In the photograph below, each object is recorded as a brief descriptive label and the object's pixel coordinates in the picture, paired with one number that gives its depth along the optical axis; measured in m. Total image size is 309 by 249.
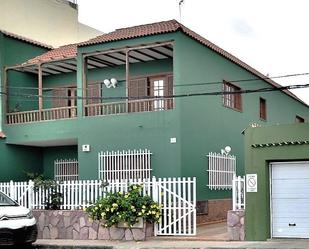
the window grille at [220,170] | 20.94
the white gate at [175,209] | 15.66
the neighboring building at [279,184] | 14.52
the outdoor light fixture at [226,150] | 22.17
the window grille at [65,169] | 23.89
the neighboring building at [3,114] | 23.28
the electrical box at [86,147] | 20.94
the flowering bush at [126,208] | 15.57
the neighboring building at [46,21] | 26.50
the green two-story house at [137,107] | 19.52
